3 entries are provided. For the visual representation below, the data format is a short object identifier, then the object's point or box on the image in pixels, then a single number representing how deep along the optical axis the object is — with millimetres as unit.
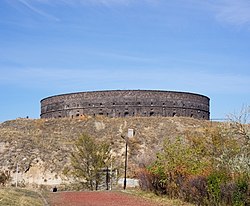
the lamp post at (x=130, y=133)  45188
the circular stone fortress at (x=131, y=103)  53062
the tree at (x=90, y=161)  33500
